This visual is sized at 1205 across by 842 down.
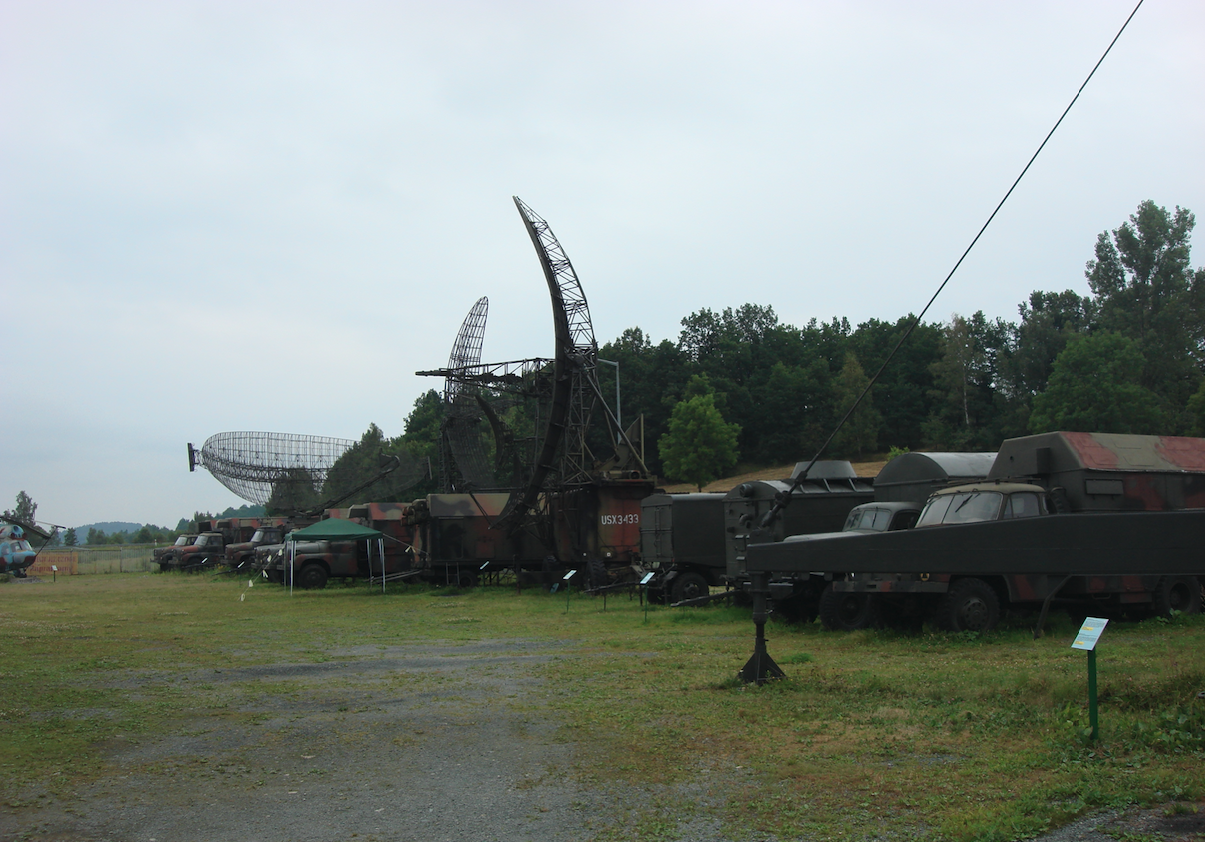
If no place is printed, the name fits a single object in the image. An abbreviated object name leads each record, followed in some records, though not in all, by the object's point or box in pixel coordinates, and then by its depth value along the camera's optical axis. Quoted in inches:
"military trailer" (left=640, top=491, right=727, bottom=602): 892.0
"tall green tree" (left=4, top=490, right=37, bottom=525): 4594.0
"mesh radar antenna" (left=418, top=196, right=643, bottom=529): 1173.1
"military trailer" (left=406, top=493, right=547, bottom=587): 1245.7
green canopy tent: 1151.0
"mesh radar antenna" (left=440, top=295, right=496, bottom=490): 1745.8
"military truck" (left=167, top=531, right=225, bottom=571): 1916.8
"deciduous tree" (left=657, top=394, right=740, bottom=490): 2605.8
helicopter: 1606.8
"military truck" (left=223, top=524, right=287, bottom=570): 1696.6
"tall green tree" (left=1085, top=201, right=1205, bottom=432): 2369.8
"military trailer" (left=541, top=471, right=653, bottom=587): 1141.1
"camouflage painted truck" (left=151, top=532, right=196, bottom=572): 1956.2
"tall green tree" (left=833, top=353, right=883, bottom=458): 3009.4
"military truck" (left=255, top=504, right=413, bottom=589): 1294.3
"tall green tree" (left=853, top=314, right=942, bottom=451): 3240.7
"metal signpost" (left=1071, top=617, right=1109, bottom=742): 267.7
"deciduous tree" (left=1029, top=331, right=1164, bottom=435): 2134.6
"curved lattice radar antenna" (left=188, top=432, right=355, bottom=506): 2271.2
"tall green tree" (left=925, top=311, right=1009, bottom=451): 2891.2
